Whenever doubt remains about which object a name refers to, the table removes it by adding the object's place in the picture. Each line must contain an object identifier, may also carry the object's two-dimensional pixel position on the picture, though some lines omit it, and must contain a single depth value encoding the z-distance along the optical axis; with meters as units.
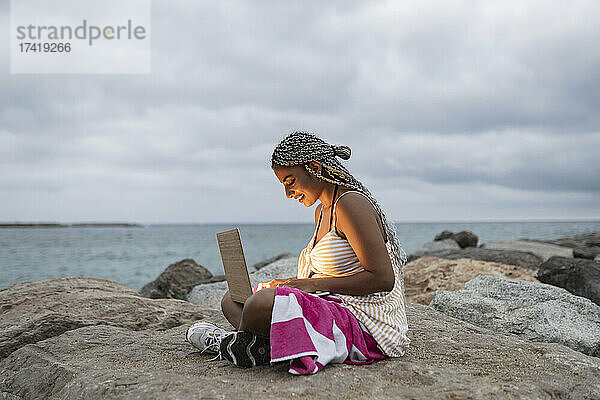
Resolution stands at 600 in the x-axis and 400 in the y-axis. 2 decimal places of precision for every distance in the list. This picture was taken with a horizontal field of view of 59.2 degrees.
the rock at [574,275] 7.39
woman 3.36
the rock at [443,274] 8.15
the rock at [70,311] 4.89
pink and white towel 3.28
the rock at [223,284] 9.02
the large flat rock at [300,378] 3.08
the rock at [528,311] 5.39
